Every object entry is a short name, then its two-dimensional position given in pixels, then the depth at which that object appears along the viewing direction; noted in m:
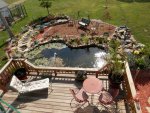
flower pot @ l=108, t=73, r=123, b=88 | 5.49
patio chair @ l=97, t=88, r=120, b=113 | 5.13
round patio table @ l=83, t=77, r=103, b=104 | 5.24
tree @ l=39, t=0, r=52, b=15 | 14.30
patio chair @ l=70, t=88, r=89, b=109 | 5.18
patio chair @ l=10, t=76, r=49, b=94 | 5.94
